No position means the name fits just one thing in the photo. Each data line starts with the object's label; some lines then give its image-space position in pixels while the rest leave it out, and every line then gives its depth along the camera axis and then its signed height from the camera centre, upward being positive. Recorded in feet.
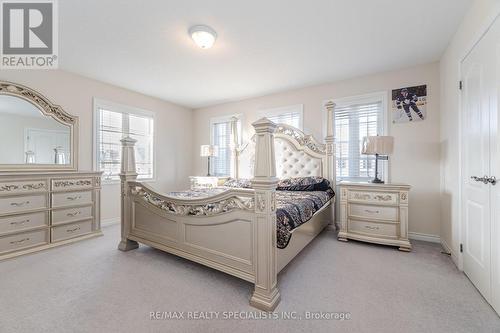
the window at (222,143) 16.29 +1.88
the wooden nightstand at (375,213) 8.95 -2.01
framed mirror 9.36 +1.62
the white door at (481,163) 5.42 +0.11
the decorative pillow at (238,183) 12.31 -0.94
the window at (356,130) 11.34 +2.01
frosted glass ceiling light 7.40 +4.60
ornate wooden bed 5.51 -1.92
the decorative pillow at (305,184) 10.98 -0.89
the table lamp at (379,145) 9.65 +0.98
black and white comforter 6.21 -1.42
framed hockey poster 10.27 +3.06
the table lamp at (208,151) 15.40 +1.14
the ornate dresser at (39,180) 8.66 -0.57
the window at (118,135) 12.55 +1.98
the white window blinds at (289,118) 13.47 +3.13
